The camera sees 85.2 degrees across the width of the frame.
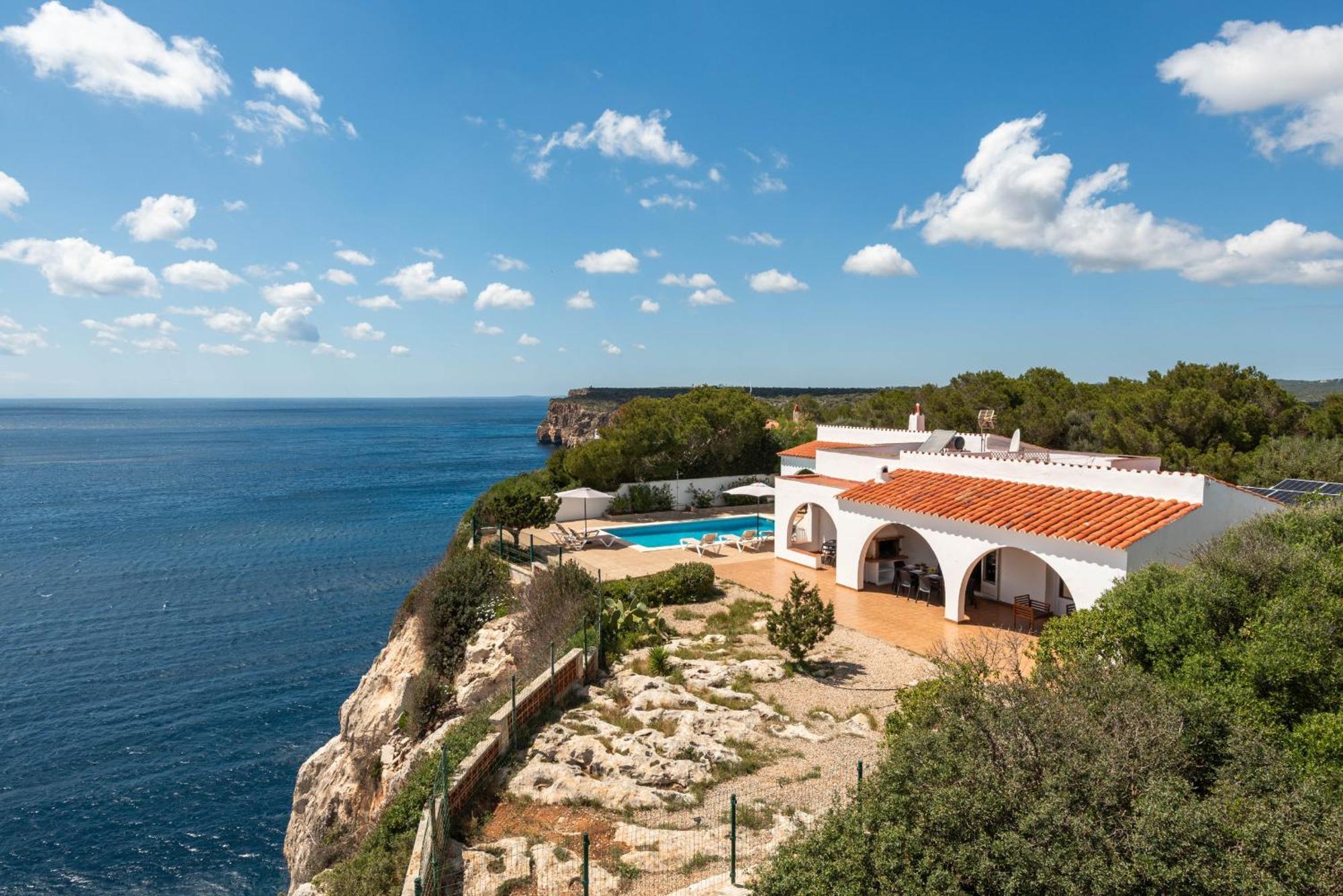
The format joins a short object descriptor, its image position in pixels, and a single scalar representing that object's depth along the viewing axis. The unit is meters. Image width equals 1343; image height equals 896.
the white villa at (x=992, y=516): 14.63
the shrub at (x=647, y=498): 33.62
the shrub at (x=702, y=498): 35.22
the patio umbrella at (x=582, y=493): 29.11
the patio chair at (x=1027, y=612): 16.97
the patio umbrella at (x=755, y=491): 27.89
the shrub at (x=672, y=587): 19.19
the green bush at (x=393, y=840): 9.55
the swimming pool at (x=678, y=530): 28.38
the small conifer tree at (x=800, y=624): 14.88
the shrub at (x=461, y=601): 19.64
